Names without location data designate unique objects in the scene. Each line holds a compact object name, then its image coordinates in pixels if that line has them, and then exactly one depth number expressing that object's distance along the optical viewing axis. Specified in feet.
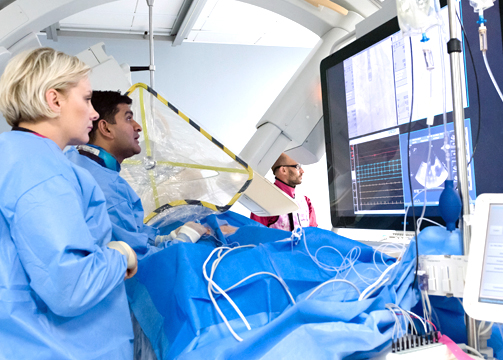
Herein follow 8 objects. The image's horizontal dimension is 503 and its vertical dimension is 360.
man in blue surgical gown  4.66
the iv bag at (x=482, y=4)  2.65
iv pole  2.63
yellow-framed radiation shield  5.24
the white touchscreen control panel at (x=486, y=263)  2.19
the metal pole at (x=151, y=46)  6.64
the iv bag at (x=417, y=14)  2.81
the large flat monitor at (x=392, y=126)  3.51
